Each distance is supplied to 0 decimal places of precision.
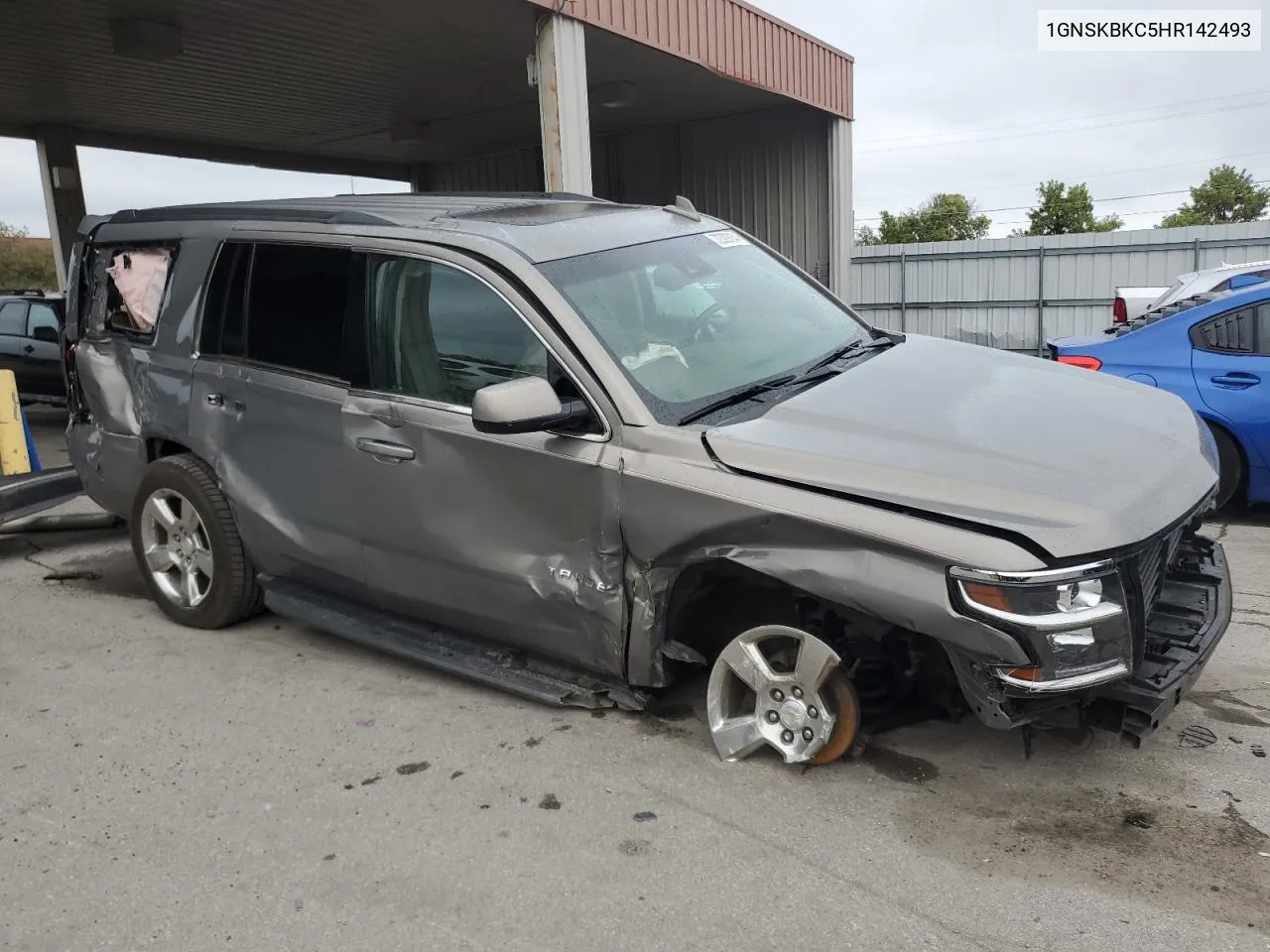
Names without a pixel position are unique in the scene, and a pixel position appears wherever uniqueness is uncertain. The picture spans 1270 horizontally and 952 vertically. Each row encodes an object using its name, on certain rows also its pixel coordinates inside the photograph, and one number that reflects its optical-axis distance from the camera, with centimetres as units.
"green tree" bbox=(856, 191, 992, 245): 5906
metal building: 1069
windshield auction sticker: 443
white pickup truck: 1117
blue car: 620
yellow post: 643
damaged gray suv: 278
